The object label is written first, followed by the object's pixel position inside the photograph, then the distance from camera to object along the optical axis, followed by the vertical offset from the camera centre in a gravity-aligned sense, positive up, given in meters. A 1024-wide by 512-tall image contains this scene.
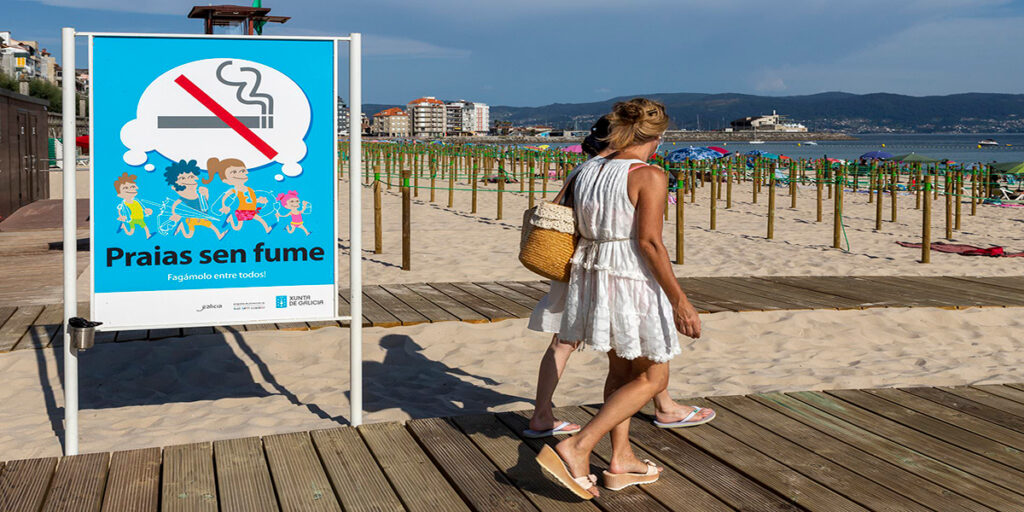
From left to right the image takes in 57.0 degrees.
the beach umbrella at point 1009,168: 22.16 +0.33
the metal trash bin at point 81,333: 3.16 -0.52
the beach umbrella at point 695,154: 28.03 +0.76
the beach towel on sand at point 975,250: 11.65 -0.88
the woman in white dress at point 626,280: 2.69 -0.29
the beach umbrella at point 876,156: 31.28 +0.82
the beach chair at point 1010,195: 23.27 -0.35
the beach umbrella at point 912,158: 24.80 +0.60
